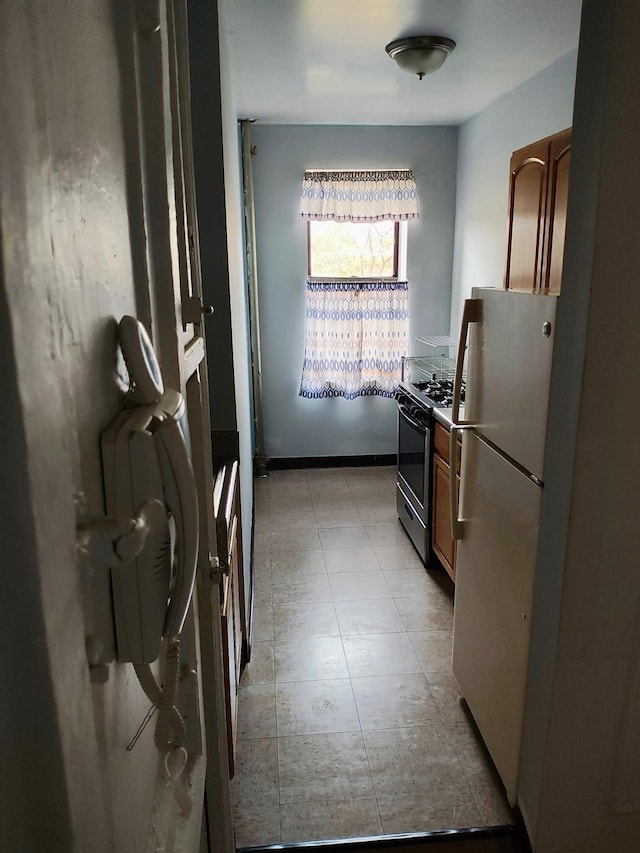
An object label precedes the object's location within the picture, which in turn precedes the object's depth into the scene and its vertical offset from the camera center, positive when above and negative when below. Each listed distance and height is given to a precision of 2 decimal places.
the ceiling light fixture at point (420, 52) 2.67 +0.95
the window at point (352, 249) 4.68 +0.18
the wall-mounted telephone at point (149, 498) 0.55 -0.20
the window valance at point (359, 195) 4.49 +0.55
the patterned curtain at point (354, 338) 4.71 -0.48
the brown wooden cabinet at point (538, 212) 2.64 +0.28
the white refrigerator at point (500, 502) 1.70 -0.69
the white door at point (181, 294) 0.78 -0.03
